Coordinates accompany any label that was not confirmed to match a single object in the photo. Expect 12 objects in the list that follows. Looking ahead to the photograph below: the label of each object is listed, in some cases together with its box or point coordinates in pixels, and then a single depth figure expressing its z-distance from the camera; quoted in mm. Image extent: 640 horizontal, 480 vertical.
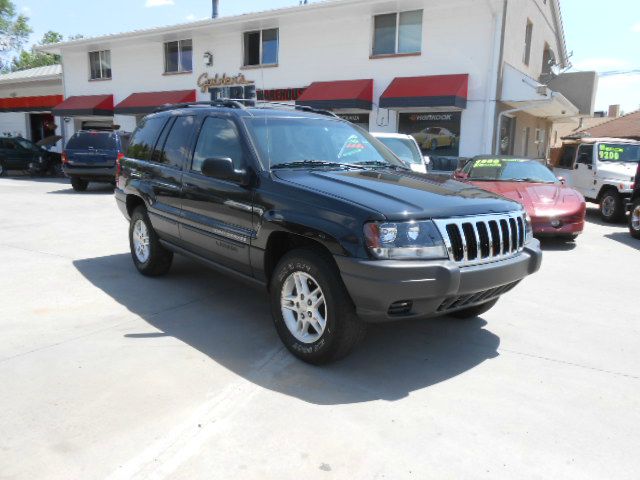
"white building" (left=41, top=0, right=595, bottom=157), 15117
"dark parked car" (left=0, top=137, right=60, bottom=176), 20797
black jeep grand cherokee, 3182
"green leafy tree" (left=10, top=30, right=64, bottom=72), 61041
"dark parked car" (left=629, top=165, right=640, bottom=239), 9312
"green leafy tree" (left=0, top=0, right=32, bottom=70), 45922
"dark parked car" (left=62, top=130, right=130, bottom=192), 14461
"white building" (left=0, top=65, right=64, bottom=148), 27547
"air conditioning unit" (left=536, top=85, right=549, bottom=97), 14680
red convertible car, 8047
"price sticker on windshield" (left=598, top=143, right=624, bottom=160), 12422
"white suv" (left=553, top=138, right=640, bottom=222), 11491
